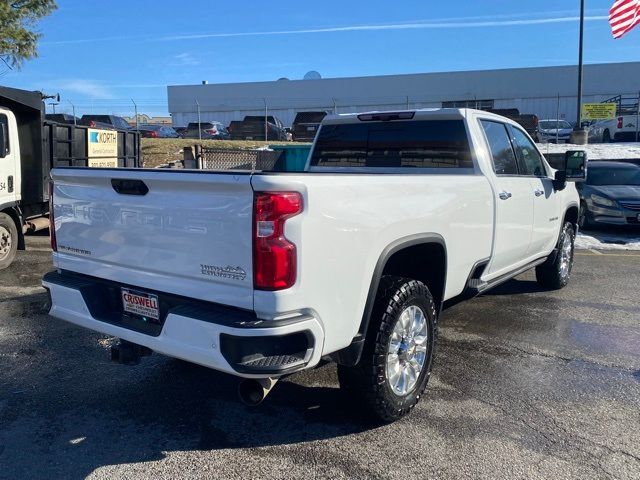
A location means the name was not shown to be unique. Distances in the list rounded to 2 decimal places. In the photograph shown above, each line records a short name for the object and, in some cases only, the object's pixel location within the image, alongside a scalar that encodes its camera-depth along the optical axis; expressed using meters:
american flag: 19.84
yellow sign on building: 28.75
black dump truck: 8.43
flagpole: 22.86
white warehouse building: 48.22
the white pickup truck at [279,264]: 2.88
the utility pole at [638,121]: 26.60
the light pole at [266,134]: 28.65
